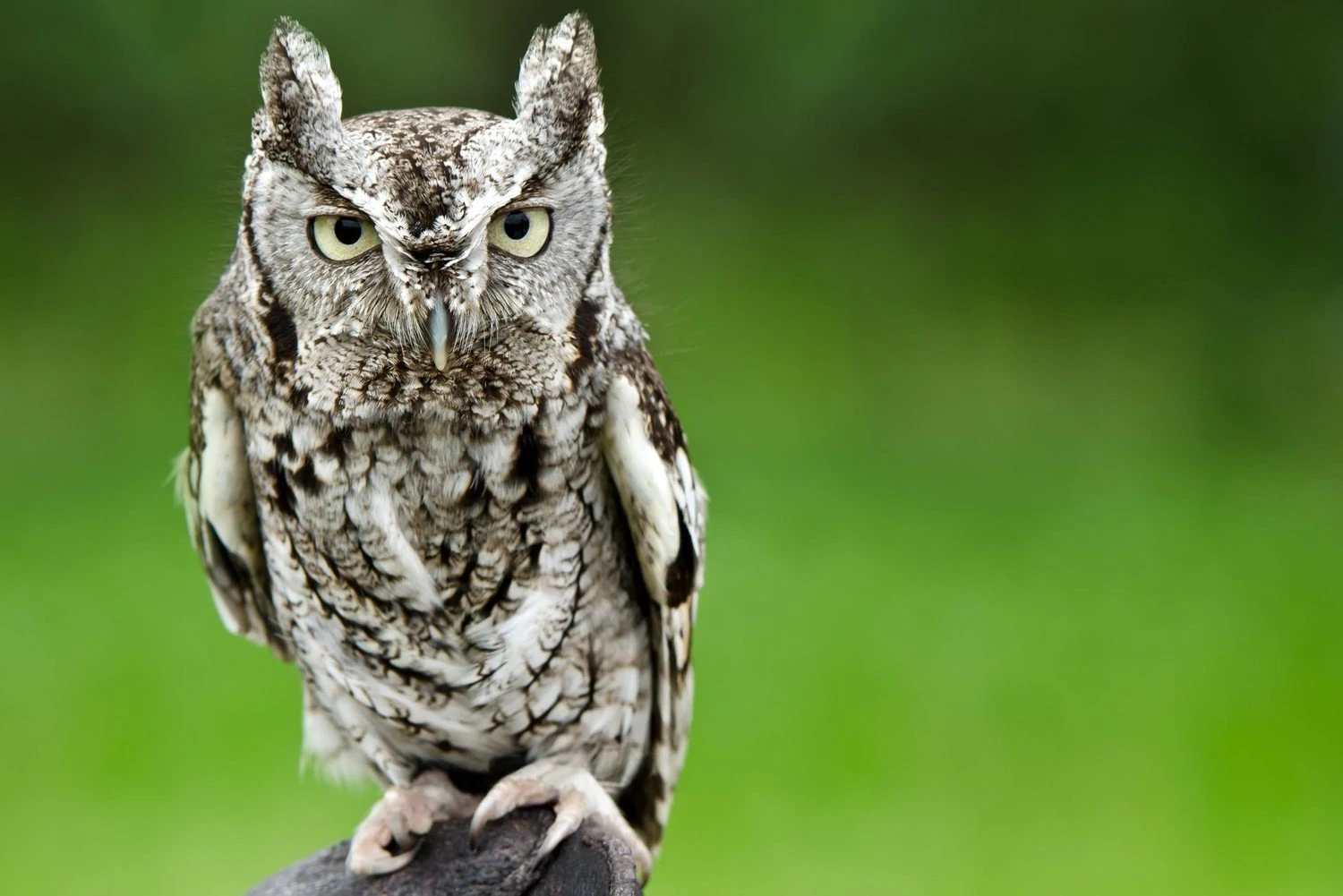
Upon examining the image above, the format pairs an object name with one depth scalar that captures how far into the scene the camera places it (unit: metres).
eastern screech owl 3.66
